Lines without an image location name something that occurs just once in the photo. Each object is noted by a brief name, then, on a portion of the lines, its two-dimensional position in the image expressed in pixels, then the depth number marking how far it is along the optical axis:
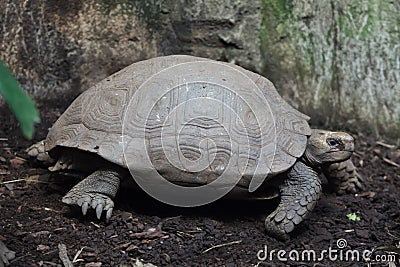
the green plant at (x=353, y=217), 3.56
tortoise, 3.28
